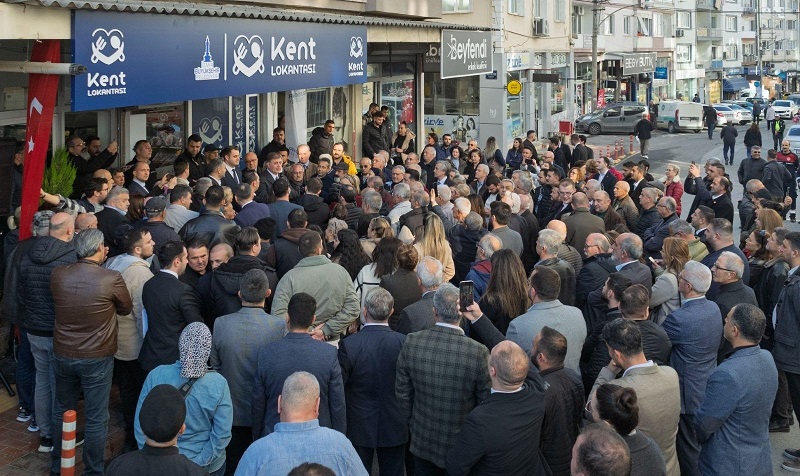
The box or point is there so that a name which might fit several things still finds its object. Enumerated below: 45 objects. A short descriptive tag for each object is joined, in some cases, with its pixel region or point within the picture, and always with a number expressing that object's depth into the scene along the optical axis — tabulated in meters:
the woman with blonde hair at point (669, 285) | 7.89
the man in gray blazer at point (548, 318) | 6.55
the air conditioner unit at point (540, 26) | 36.69
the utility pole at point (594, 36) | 45.88
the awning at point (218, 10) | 8.28
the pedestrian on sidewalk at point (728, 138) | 33.22
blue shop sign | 8.53
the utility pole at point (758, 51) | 78.40
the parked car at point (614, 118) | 45.62
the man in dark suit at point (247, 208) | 9.30
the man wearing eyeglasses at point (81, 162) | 11.34
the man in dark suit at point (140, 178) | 10.45
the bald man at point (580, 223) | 10.38
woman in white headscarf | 5.47
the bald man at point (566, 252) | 8.99
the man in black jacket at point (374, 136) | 18.61
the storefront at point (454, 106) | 29.84
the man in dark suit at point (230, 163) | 11.80
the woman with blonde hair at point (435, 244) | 8.40
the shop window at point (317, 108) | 18.44
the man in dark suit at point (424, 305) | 6.83
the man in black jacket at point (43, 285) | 7.10
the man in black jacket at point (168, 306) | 6.80
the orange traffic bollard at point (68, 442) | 6.30
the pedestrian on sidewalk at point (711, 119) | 45.03
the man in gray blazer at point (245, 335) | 6.36
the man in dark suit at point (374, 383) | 6.38
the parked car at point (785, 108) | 57.41
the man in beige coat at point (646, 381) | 5.78
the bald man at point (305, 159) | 13.08
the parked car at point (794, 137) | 33.84
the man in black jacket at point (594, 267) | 8.27
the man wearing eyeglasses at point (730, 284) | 7.80
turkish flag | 8.24
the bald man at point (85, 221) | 7.67
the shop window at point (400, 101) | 22.70
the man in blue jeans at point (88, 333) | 6.64
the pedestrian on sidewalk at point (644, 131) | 34.69
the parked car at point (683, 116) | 49.00
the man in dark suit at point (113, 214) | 8.72
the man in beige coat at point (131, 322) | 7.18
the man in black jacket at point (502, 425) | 5.25
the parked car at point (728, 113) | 52.15
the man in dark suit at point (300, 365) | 5.95
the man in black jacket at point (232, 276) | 7.04
